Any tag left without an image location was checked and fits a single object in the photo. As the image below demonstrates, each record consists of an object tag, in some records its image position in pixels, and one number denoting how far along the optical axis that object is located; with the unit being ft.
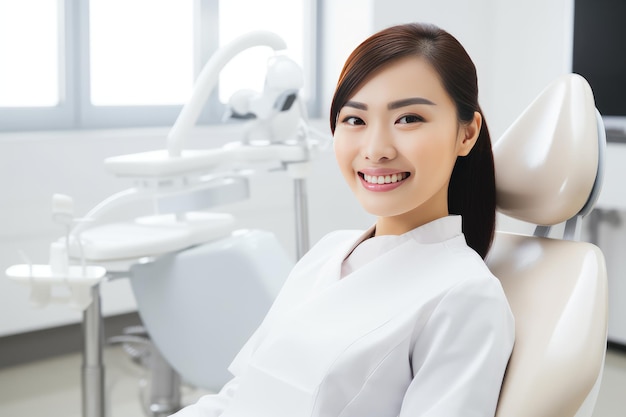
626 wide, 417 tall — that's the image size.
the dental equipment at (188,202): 5.67
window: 10.43
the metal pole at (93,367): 6.04
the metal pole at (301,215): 7.62
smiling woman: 3.14
